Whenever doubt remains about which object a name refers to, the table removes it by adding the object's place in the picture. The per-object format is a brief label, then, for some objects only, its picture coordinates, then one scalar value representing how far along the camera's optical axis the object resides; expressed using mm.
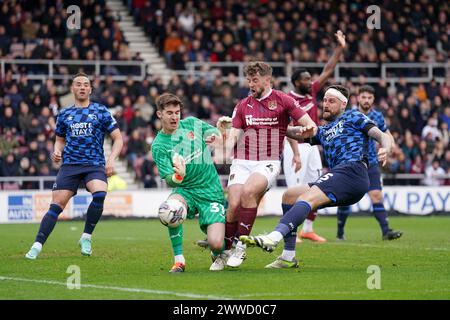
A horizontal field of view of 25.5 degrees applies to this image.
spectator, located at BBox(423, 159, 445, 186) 27938
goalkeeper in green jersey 11164
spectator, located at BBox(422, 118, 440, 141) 28984
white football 10930
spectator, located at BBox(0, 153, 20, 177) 25031
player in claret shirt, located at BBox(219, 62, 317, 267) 11781
